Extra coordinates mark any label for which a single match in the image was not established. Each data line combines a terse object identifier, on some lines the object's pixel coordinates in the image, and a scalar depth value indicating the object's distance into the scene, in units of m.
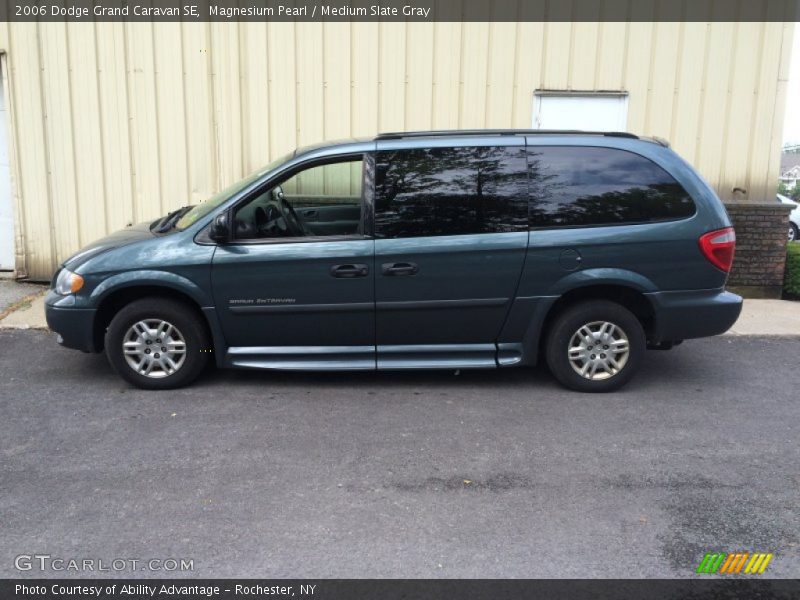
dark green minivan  5.42
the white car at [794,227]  15.07
